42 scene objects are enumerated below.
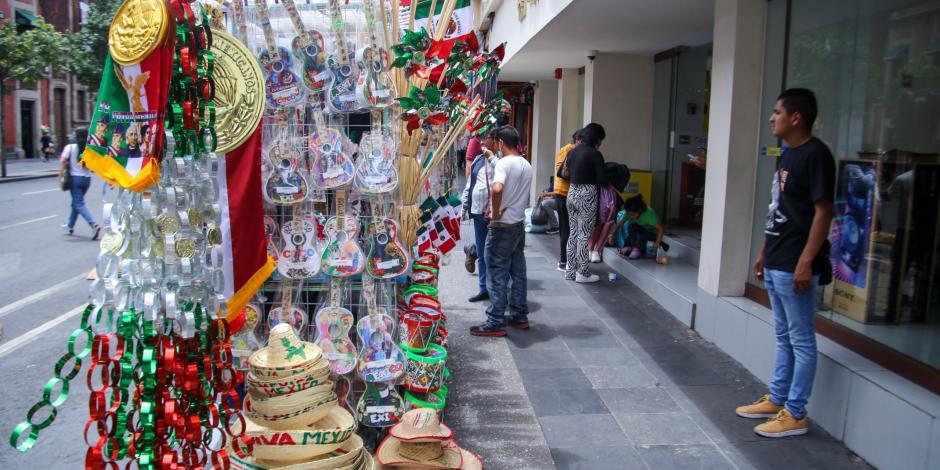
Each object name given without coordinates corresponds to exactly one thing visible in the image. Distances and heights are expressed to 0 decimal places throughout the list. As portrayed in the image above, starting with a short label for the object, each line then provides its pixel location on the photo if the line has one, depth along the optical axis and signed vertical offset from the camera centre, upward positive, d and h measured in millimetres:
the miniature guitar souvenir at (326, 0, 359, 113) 3834 +410
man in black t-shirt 3877 -447
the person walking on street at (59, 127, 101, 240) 11164 -571
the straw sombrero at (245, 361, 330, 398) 3129 -1046
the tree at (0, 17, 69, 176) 19891 +2597
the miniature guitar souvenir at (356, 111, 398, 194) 3893 -74
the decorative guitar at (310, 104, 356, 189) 3852 -56
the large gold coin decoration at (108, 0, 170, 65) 2203 +359
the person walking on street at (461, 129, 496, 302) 6922 -408
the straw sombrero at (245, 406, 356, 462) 3082 -1288
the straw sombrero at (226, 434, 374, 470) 3088 -1388
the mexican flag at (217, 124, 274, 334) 2875 -336
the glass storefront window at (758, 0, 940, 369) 4145 +85
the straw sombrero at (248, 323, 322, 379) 3150 -954
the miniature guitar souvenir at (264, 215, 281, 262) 3883 -476
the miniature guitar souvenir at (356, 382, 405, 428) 3881 -1406
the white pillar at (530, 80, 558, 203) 15891 +576
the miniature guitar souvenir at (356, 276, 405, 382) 3873 -1111
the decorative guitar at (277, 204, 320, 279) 3857 -553
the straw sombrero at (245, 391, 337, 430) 3133 -1194
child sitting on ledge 8625 -807
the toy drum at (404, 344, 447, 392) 4074 -1269
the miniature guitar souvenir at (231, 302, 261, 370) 3879 -1071
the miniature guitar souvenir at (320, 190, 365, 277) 3902 -547
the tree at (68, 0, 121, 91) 23953 +3550
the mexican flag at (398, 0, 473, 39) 4799 +992
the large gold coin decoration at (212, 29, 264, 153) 3018 +245
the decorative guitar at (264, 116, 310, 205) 3791 -159
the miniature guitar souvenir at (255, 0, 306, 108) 3748 +403
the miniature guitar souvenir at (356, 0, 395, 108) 3838 +425
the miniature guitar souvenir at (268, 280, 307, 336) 3936 -922
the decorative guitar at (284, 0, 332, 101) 3803 +508
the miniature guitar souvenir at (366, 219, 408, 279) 3994 -569
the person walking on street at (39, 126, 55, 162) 30516 -167
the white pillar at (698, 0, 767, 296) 5582 +193
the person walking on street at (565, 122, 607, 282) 7793 -238
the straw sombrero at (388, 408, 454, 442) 3438 -1356
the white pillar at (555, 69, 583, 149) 13195 +872
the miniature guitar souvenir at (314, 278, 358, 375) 3854 -1036
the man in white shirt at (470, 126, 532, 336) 6152 -659
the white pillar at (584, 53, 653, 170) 10438 +841
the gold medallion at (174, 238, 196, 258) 2451 -355
